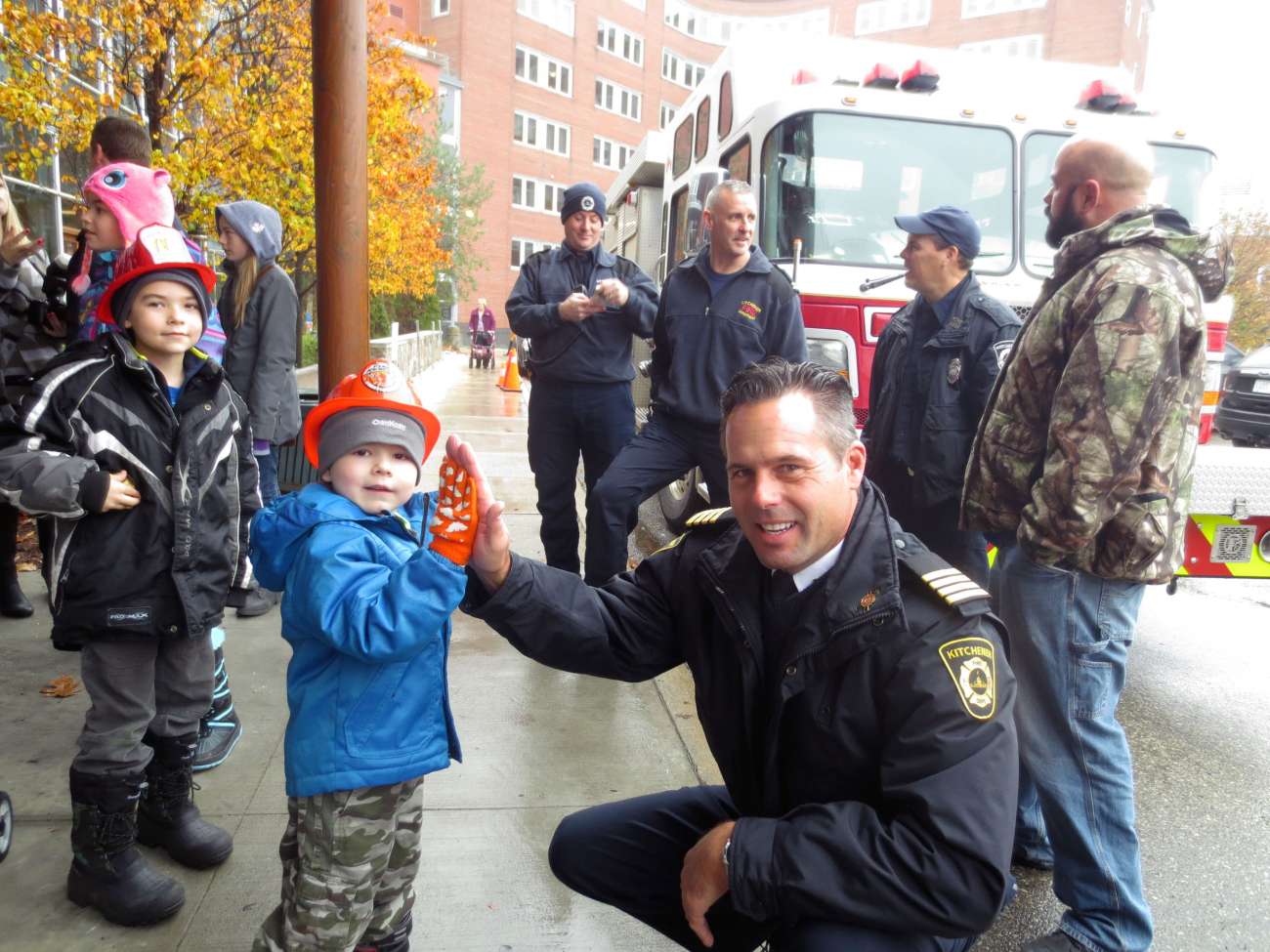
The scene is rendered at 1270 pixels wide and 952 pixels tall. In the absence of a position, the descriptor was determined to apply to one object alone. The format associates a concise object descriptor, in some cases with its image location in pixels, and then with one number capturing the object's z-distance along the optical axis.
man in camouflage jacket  2.19
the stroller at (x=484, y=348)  25.72
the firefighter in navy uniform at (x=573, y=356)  4.38
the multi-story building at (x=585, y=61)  40.22
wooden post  2.95
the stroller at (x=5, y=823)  2.46
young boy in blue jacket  1.75
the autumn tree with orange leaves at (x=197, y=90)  7.23
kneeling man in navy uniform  1.47
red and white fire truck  4.80
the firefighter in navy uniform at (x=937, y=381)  3.27
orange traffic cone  18.31
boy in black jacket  2.19
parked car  9.48
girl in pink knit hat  2.78
